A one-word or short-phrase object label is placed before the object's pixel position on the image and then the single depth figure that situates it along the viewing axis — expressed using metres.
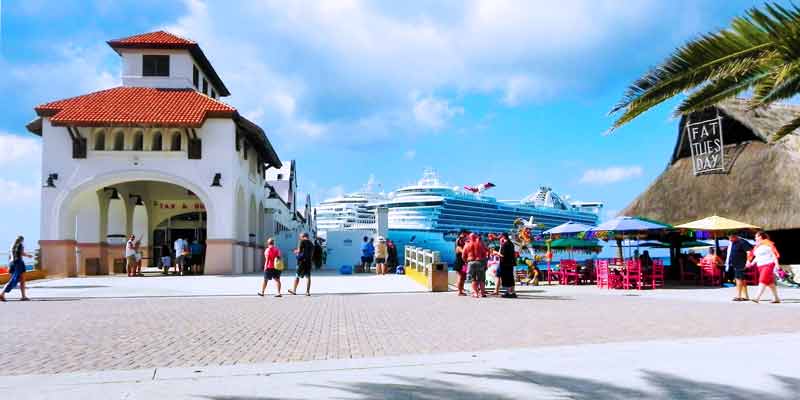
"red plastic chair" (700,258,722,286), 19.88
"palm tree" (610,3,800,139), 6.89
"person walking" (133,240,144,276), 24.50
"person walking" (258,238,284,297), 15.27
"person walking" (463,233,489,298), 14.80
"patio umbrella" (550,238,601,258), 25.48
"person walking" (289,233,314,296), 15.28
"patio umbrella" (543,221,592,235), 21.14
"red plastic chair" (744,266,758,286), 19.52
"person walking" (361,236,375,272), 28.70
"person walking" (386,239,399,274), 27.67
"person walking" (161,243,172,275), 25.27
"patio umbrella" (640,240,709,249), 24.81
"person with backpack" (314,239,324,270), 32.14
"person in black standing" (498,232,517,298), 15.02
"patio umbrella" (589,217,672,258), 19.20
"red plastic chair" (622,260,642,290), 18.39
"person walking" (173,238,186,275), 24.91
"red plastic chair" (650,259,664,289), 18.55
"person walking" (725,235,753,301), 13.81
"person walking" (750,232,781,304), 12.94
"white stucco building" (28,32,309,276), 24.09
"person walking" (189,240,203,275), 26.58
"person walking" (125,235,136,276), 23.94
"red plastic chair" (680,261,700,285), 21.33
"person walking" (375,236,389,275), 26.02
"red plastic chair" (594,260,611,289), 19.00
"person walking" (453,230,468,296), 15.96
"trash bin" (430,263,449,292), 17.08
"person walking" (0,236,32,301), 13.98
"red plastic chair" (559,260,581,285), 21.59
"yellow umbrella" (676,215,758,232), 19.77
